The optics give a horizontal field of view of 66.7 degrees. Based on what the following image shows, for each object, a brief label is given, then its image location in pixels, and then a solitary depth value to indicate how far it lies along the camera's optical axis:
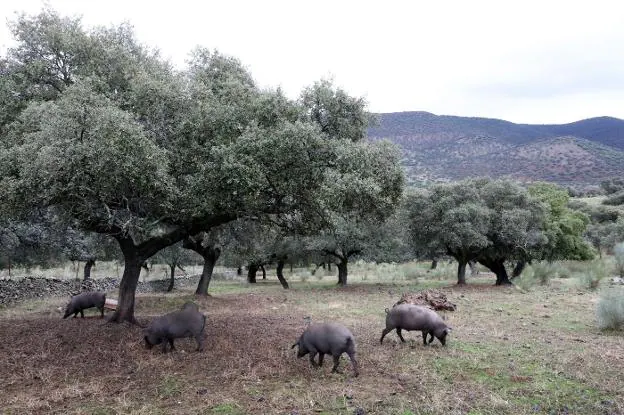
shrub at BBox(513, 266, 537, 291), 30.46
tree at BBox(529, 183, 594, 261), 36.16
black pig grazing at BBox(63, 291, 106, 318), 17.03
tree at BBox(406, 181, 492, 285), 31.45
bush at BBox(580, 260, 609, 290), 29.45
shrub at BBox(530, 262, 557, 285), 33.95
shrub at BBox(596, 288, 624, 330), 14.34
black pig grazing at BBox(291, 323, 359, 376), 9.23
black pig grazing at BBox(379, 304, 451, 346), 11.77
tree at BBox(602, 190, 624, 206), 82.31
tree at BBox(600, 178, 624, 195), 88.19
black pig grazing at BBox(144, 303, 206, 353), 11.20
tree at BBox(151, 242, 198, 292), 33.66
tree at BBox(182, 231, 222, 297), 24.98
